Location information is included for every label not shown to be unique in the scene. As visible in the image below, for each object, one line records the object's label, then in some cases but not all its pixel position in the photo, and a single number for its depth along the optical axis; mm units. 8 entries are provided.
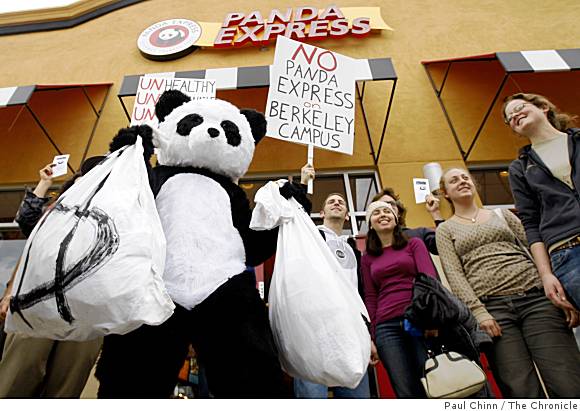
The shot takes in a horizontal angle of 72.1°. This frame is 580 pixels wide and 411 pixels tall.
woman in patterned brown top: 1822
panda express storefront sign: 5969
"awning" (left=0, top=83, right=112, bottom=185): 5457
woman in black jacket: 1802
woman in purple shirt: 2027
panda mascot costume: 1342
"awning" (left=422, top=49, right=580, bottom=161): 5105
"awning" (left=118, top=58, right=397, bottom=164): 4324
